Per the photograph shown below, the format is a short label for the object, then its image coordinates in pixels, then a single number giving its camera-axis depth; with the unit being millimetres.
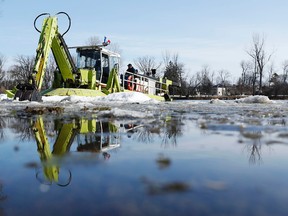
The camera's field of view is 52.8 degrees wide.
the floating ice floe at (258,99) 13758
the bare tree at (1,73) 74438
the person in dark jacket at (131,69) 19219
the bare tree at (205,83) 78938
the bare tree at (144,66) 65775
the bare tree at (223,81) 99562
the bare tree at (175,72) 68250
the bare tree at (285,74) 83000
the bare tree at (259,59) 56031
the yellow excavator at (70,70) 11680
